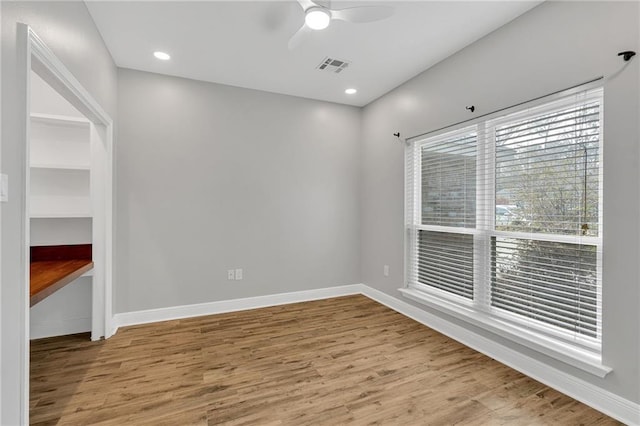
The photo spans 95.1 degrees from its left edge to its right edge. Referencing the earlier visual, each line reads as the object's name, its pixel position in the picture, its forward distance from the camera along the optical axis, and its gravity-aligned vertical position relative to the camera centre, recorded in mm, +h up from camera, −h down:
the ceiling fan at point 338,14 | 1979 +1380
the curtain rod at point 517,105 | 2011 +915
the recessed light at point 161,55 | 2973 +1608
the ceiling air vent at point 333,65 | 3123 +1632
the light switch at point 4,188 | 1272 +99
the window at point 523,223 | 2068 -76
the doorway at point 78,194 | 2846 +164
